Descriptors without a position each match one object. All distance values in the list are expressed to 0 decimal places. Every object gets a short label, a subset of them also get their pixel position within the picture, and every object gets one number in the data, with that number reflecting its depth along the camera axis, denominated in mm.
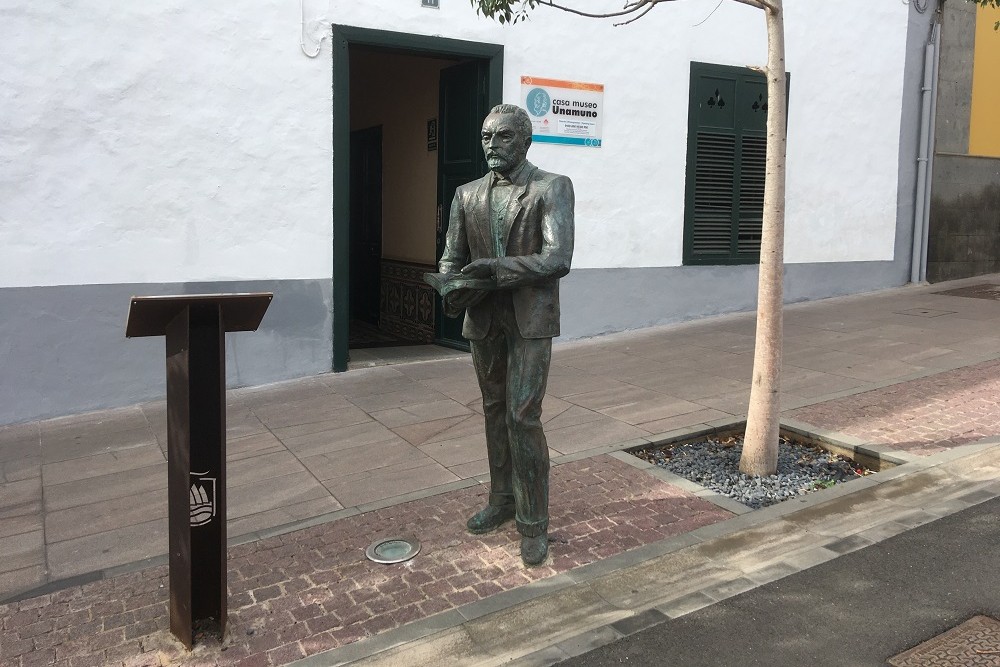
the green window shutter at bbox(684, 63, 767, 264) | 10562
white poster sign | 9312
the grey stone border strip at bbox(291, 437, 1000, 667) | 3490
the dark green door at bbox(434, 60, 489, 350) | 9227
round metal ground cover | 4297
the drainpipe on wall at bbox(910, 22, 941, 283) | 12445
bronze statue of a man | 3908
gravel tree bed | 5277
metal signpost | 3447
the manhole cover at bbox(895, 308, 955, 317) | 10859
